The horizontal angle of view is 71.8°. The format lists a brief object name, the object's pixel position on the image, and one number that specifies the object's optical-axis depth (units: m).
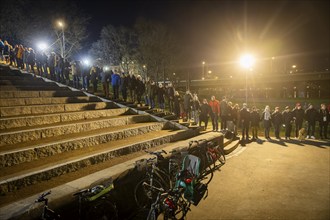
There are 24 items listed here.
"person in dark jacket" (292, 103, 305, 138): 15.45
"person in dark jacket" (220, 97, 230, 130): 14.88
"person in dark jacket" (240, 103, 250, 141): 14.29
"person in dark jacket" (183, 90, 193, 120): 14.68
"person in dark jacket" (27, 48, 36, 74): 14.94
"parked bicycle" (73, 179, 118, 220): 3.94
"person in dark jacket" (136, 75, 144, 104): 14.53
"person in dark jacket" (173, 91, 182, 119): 14.38
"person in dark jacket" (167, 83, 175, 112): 14.99
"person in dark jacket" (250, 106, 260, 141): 15.11
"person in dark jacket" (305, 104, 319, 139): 15.14
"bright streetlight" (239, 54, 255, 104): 17.08
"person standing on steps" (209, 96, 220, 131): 15.15
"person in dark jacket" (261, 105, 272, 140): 15.53
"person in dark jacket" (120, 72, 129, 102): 13.62
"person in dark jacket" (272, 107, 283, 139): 15.40
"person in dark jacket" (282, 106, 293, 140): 15.03
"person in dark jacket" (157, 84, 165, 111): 14.27
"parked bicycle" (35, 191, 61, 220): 3.35
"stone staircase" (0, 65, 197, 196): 5.52
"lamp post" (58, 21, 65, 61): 34.61
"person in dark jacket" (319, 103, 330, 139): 15.30
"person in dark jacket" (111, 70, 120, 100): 13.56
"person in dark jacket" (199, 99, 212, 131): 15.04
